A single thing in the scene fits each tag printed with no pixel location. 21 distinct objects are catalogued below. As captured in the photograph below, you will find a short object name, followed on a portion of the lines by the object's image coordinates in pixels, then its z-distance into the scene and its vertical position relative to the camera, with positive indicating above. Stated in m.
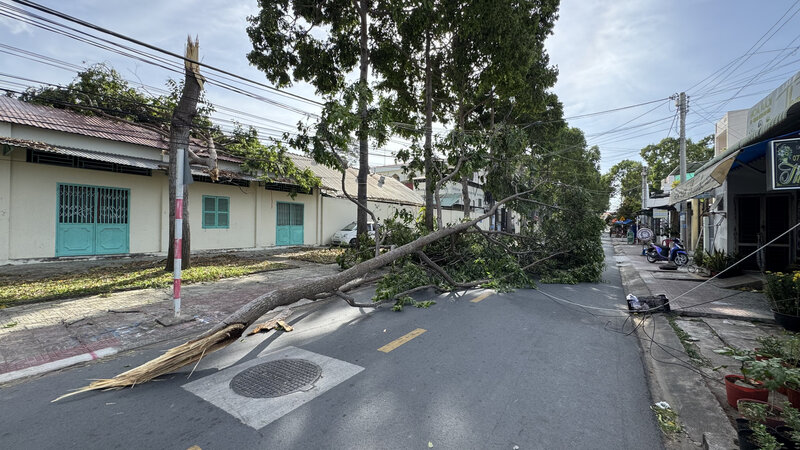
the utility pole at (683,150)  16.48 +3.56
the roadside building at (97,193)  10.49 +1.13
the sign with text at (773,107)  4.73 +1.86
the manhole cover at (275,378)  3.32 -1.53
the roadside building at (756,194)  5.34 +0.84
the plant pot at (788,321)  5.09 -1.34
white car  19.44 -0.45
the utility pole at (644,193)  30.72 +3.08
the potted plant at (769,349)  3.41 -1.18
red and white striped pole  5.71 -0.02
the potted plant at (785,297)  5.15 -1.03
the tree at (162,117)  13.15 +4.16
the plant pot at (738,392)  2.91 -1.36
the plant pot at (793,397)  2.83 -1.34
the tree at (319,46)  11.73 +6.19
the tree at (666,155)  37.62 +8.10
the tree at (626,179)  52.66 +7.67
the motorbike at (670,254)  12.70 -0.99
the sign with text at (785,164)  4.81 +0.89
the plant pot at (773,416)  2.51 -1.38
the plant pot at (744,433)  2.35 -1.41
